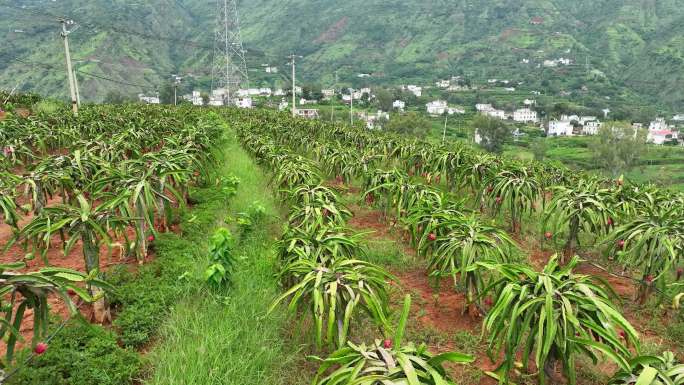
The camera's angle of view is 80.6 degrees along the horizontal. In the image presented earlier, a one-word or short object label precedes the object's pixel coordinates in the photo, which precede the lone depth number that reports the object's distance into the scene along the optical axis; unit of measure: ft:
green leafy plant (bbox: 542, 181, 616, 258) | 15.96
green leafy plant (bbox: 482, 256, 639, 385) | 7.73
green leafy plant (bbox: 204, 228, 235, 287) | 12.68
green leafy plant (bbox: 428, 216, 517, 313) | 12.26
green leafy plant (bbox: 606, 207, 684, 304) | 12.84
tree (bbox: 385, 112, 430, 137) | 146.72
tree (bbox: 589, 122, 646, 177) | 153.89
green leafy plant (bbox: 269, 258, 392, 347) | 8.84
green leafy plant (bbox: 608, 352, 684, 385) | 6.24
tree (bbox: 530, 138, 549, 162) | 166.61
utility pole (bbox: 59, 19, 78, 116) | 51.18
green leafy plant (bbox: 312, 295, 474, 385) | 6.14
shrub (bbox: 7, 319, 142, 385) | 8.79
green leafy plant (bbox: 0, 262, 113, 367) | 7.03
